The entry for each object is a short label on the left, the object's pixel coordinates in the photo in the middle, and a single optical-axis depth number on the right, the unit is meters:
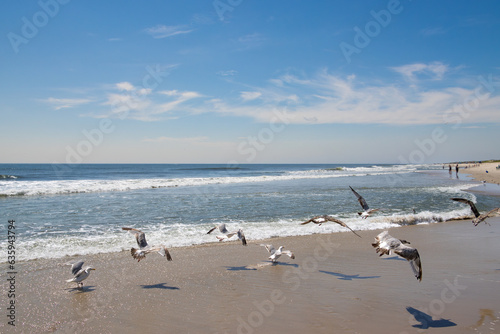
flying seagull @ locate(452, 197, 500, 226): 9.19
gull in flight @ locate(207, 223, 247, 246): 8.38
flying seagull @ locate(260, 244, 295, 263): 8.12
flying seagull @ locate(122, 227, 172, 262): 6.70
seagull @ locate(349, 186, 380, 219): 9.57
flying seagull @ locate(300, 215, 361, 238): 8.36
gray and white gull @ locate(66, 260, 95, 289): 6.36
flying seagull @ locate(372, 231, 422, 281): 5.90
